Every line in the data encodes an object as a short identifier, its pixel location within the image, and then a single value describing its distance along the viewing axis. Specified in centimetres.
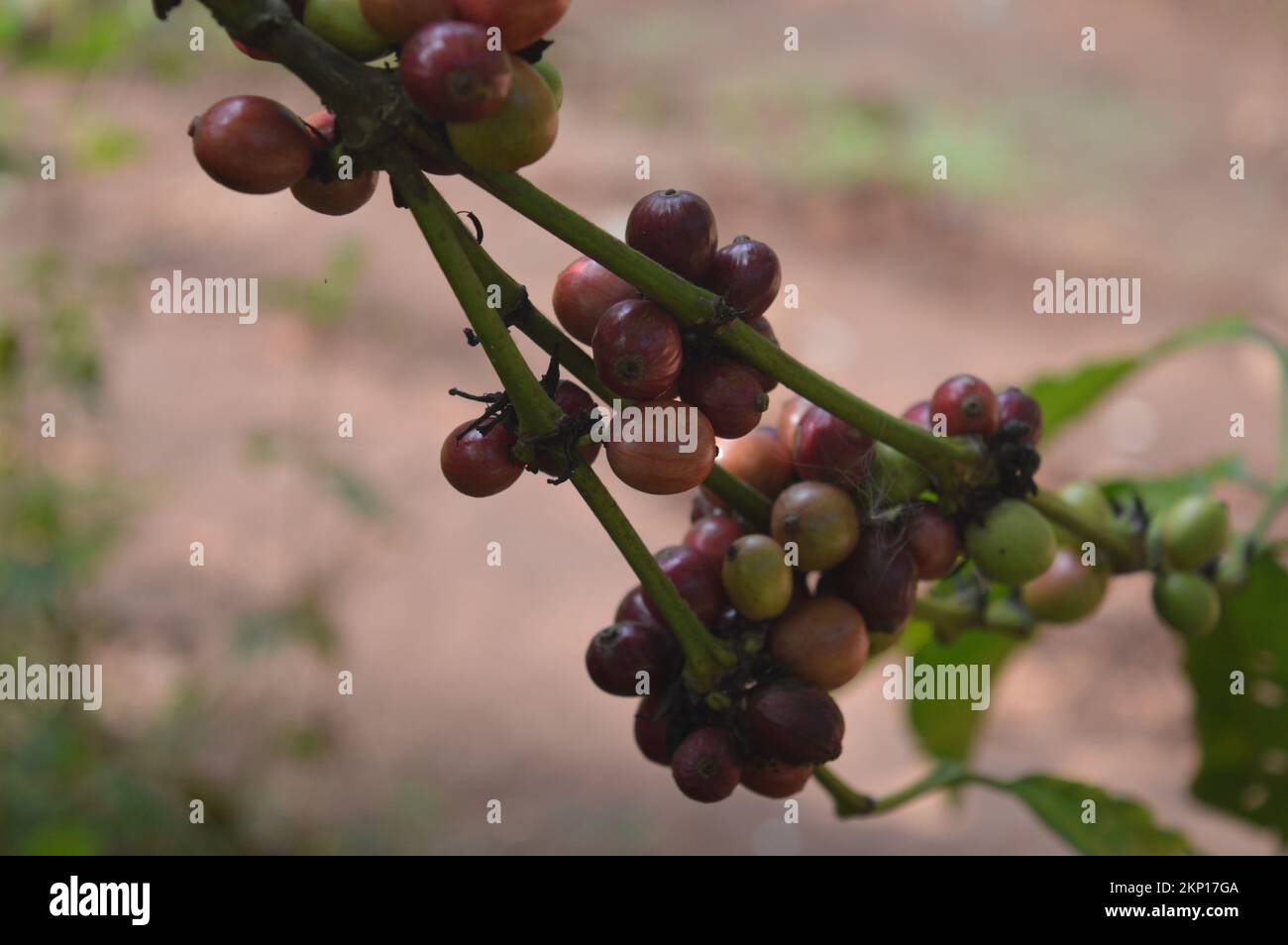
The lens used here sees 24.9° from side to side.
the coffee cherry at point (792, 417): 39
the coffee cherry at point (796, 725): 37
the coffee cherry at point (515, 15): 34
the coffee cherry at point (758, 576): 37
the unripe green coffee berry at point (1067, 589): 42
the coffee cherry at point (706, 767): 37
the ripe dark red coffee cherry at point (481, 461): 35
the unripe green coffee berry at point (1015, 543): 38
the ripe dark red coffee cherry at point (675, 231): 36
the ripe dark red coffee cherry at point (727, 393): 36
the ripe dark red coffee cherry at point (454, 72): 33
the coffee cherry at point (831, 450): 38
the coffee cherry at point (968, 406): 38
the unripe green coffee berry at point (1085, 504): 42
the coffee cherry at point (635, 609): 38
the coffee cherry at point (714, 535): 38
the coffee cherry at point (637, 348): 35
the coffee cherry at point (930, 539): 38
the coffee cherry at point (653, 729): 38
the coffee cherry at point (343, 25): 34
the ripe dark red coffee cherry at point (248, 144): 34
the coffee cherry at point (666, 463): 35
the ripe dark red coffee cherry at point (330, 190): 35
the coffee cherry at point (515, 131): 34
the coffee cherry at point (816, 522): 37
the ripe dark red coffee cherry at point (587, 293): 36
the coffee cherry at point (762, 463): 39
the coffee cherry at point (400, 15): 34
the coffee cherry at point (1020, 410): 39
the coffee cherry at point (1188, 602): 43
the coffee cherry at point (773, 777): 37
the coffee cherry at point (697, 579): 38
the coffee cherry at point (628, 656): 37
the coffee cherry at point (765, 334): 36
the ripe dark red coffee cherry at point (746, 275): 36
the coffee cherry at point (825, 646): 38
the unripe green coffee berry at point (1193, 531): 43
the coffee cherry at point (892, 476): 38
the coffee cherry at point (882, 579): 38
